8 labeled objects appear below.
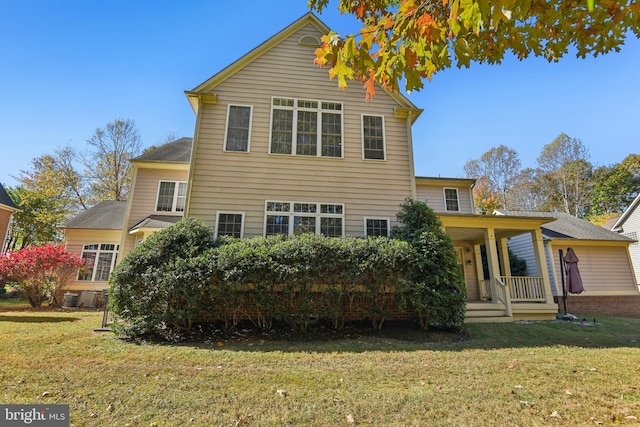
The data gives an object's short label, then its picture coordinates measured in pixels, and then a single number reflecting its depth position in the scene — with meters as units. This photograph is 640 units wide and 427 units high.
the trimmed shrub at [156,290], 6.69
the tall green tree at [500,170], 32.09
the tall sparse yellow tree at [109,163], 26.22
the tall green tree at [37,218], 23.73
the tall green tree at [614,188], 31.56
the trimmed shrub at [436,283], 7.43
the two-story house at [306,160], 9.59
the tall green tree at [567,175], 32.06
